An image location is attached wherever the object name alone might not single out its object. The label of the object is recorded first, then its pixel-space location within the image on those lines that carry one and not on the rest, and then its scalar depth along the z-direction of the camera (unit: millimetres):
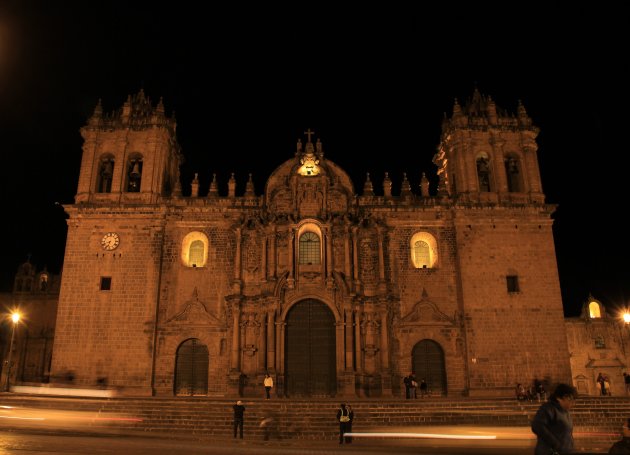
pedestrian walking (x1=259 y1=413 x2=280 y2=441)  18392
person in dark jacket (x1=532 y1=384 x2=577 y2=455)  6066
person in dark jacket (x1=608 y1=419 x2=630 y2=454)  5879
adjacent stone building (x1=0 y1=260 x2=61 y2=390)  39938
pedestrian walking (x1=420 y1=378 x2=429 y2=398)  26016
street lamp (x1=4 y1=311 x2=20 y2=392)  24891
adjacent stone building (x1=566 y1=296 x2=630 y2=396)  41094
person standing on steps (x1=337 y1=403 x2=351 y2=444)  16934
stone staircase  19281
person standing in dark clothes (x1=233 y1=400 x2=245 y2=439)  18062
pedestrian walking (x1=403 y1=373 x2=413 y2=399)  25156
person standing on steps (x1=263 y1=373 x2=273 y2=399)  24906
